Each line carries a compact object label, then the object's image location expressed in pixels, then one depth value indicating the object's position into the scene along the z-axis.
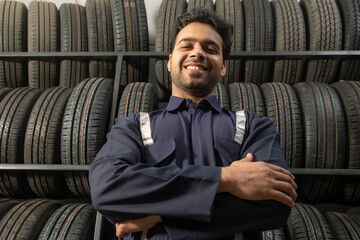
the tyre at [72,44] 2.48
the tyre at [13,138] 1.96
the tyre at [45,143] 1.93
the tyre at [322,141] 1.87
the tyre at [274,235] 1.63
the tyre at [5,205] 1.87
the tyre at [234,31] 2.39
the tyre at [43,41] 2.52
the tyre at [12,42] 2.57
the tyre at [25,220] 1.69
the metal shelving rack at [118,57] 1.83
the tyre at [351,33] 2.36
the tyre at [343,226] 1.63
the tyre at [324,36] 2.35
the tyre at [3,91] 2.28
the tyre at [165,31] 2.42
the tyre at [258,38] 2.40
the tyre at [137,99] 2.02
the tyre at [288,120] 1.89
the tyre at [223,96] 2.05
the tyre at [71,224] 1.67
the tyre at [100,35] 2.49
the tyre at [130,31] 2.37
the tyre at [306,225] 1.62
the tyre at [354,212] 1.87
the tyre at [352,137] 1.85
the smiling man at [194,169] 0.93
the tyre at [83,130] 1.89
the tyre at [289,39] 2.37
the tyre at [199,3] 2.57
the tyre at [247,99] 2.01
